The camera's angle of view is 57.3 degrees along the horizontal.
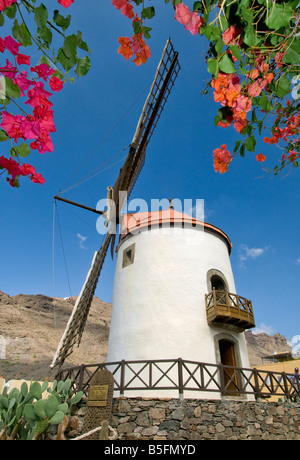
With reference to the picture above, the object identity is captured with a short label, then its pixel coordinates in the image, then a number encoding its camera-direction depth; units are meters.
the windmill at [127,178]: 15.01
